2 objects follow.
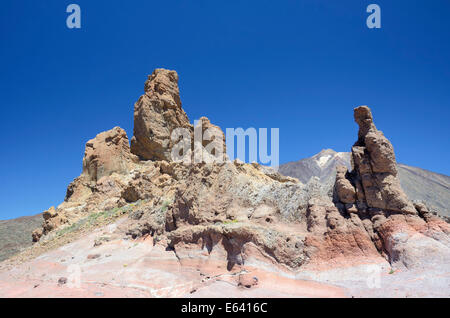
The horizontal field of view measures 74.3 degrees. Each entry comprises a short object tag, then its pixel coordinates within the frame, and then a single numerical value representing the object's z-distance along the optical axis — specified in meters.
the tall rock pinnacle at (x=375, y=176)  8.95
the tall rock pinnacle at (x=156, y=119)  26.92
